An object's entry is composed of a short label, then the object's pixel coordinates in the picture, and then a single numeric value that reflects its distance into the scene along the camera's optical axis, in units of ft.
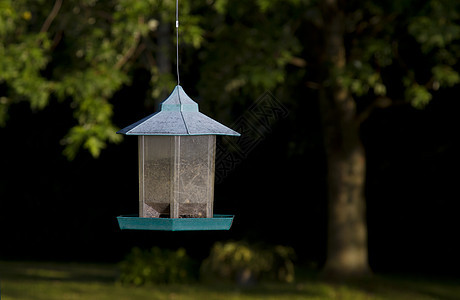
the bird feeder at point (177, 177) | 26.37
